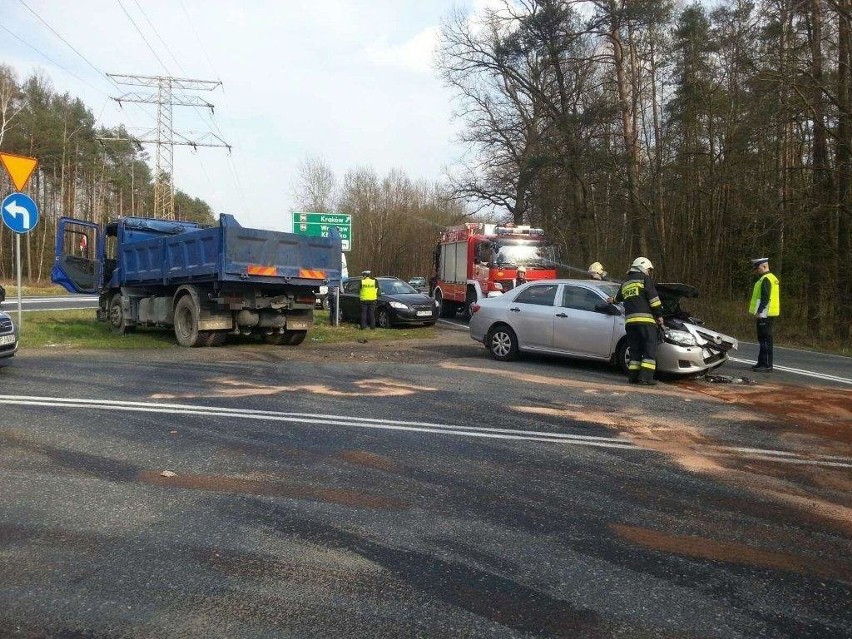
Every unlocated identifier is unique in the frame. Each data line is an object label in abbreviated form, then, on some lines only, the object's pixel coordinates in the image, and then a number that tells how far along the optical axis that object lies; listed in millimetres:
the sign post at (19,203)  12117
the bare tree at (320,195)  60500
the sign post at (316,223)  19797
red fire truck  20031
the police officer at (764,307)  10992
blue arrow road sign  12469
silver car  9703
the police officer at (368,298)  18109
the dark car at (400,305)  18875
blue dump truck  12727
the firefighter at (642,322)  9383
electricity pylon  37375
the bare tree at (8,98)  40150
